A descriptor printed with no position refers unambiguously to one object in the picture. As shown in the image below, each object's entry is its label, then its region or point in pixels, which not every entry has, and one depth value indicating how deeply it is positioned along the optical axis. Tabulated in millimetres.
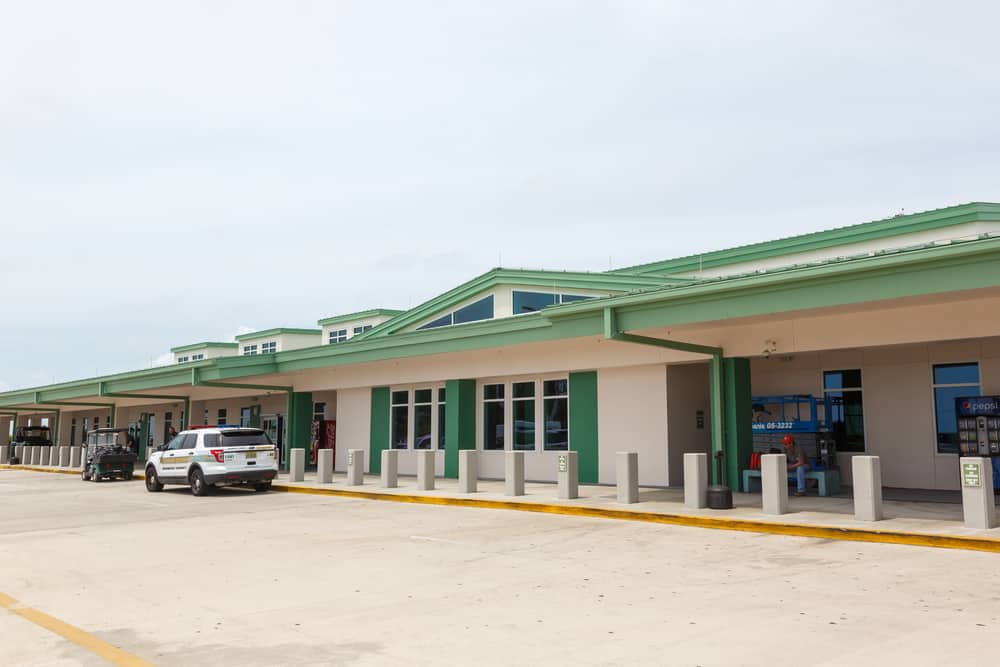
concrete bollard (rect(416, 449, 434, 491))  20812
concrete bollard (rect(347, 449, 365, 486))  22859
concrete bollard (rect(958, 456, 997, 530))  12250
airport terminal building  14977
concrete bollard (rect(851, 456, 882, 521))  13211
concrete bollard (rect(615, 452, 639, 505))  16672
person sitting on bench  17572
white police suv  21922
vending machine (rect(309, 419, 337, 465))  32656
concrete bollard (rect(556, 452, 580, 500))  17578
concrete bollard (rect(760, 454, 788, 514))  14461
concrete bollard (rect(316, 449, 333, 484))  23906
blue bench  17875
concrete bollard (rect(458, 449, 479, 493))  20031
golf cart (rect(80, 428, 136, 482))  29891
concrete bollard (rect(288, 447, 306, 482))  24781
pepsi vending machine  17594
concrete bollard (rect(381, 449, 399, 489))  22094
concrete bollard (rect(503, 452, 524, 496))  18922
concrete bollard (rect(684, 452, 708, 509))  15635
